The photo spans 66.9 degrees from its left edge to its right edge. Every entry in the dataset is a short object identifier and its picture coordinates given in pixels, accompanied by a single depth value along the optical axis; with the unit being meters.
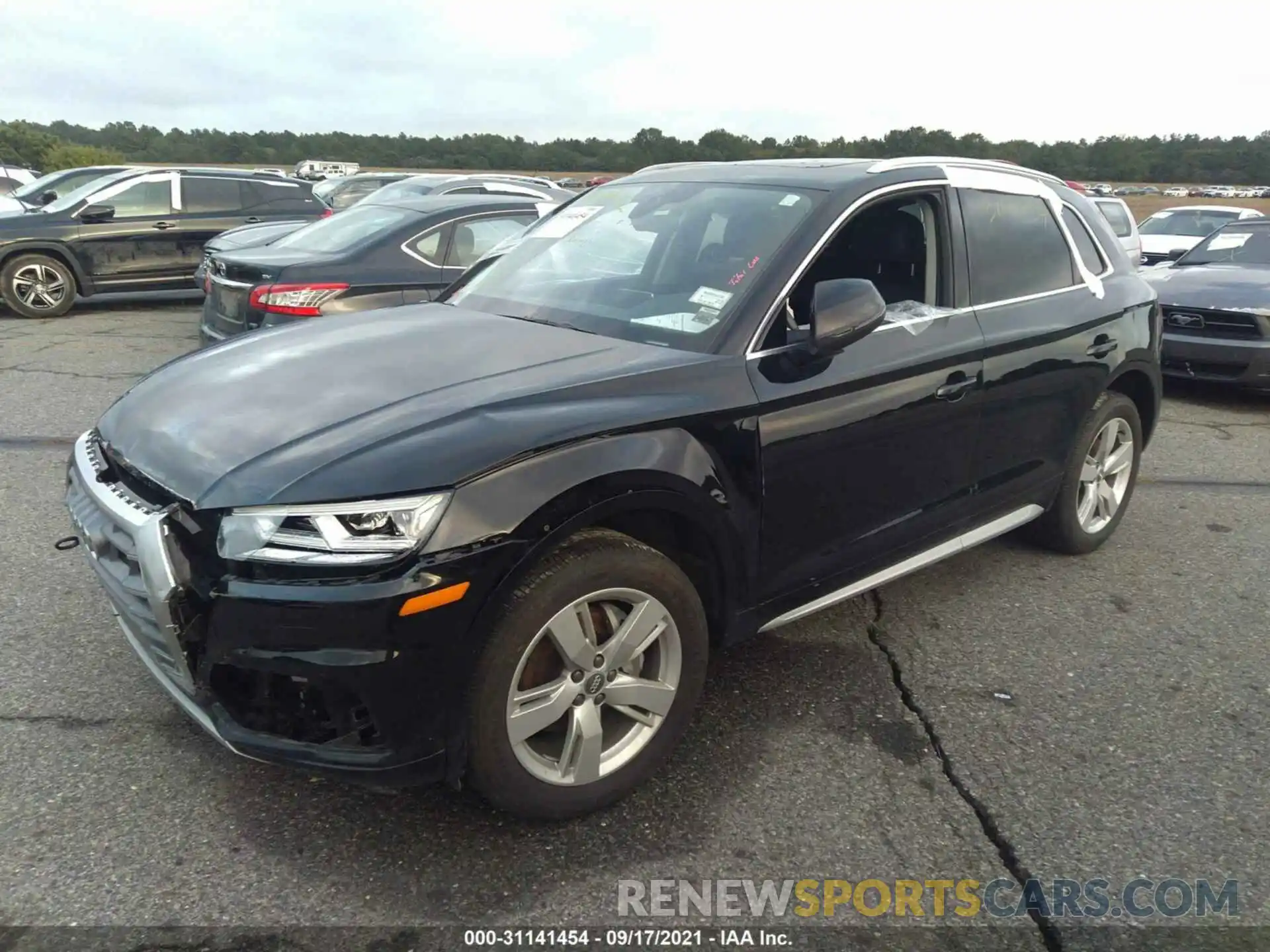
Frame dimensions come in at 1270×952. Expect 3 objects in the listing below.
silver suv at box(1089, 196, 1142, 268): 11.74
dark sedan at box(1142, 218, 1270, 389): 7.73
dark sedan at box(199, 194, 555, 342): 6.09
